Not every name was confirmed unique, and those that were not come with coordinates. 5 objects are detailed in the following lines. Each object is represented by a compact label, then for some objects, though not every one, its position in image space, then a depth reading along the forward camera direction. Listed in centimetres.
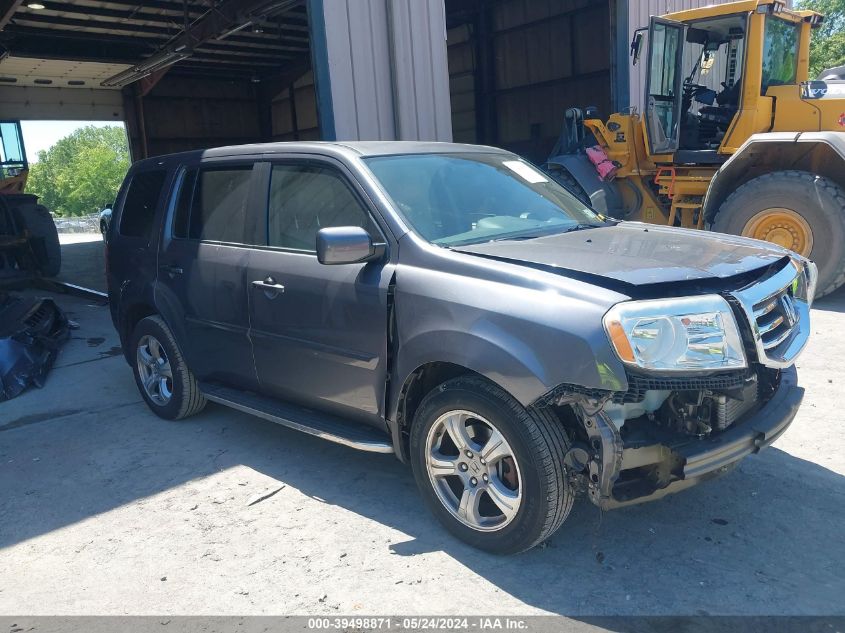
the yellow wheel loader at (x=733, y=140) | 717
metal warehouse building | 820
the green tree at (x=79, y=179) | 11112
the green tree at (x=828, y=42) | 2702
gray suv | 268
